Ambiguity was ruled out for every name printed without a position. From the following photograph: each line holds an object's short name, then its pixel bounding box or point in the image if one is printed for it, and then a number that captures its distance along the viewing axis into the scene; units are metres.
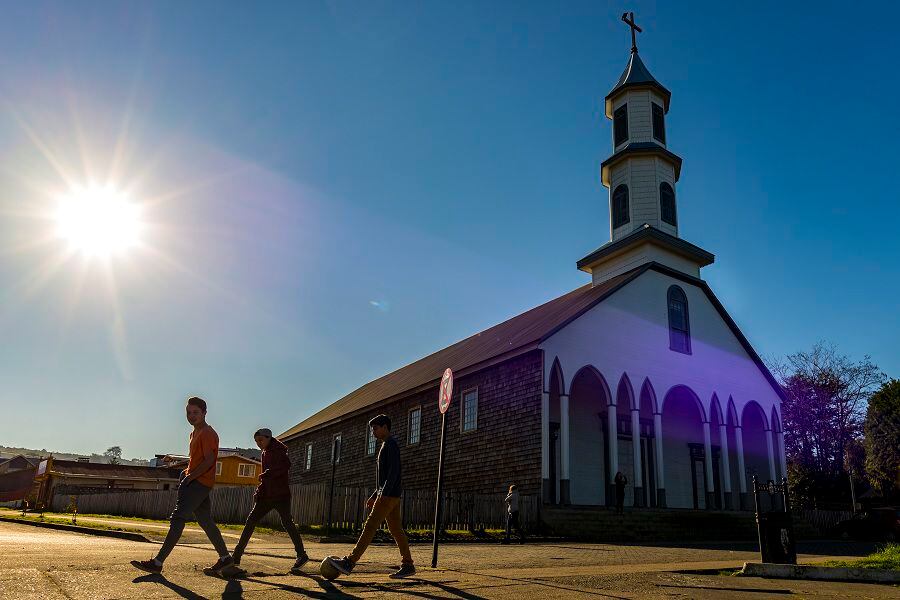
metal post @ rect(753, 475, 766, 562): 8.92
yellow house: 51.66
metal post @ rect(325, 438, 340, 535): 16.44
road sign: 9.04
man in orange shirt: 6.35
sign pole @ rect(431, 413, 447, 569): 8.30
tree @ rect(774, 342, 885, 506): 47.66
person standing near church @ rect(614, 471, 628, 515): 19.43
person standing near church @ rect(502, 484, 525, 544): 15.20
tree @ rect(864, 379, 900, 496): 43.88
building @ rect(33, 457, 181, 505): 50.47
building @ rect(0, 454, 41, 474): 74.88
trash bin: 8.87
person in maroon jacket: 7.39
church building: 21.72
